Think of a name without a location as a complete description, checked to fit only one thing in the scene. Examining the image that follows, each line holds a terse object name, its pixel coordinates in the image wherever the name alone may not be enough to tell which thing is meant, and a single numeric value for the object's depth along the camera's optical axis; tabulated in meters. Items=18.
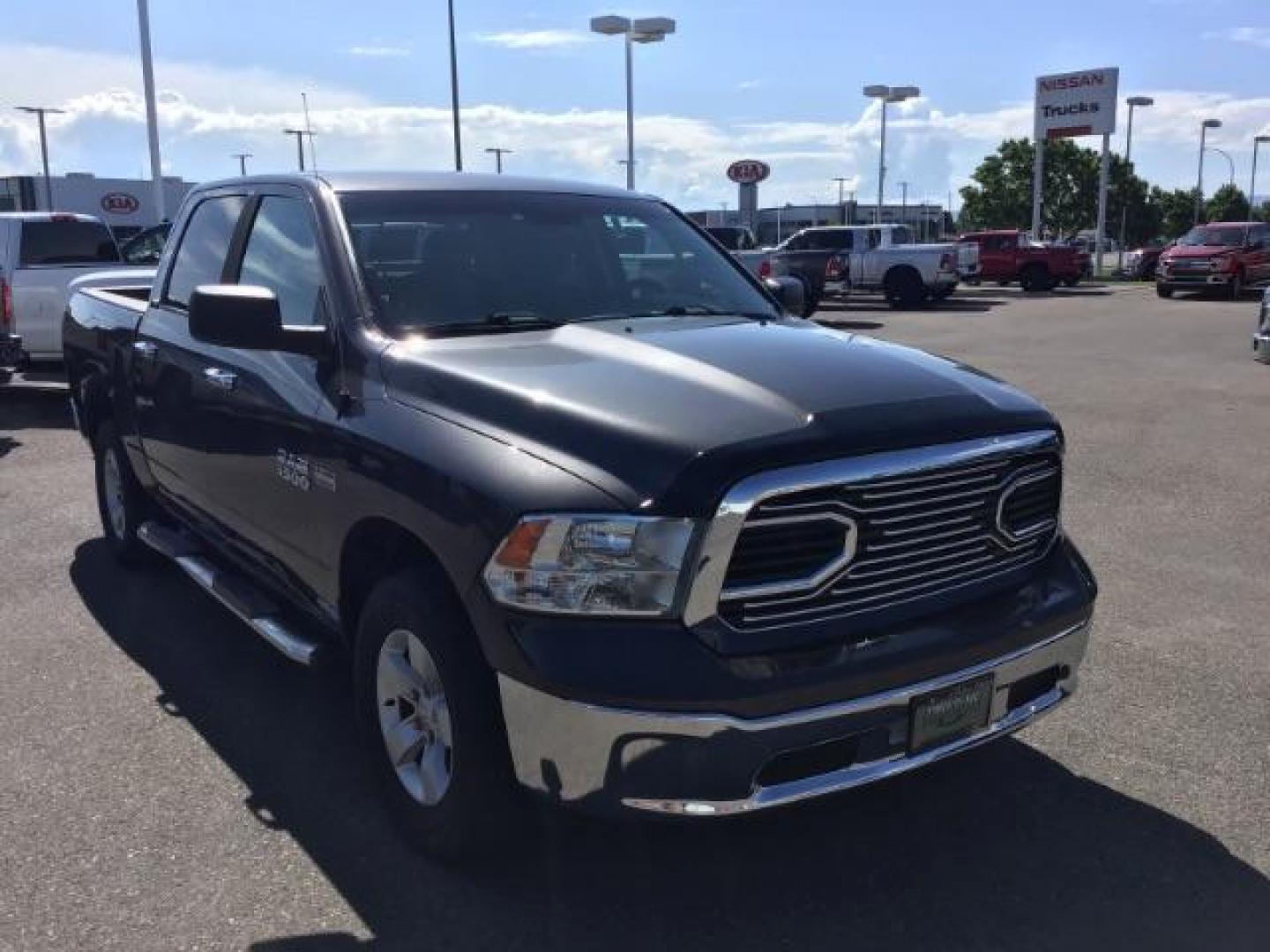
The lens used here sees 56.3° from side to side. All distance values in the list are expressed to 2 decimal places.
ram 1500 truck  2.69
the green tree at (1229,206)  93.25
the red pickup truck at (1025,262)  35.25
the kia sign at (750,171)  40.25
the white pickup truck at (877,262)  28.03
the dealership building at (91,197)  65.81
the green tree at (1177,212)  89.69
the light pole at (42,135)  66.86
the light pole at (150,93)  24.50
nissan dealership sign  43.00
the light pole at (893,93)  44.91
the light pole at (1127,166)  56.12
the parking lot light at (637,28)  32.78
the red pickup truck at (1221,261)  29.56
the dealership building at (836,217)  76.69
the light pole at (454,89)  31.30
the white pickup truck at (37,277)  12.05
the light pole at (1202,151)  68.82
